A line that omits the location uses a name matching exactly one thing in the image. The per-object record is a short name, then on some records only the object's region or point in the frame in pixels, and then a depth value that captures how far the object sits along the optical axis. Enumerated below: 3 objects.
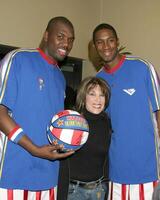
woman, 1.95
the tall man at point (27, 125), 1.66
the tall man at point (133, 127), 2.05
